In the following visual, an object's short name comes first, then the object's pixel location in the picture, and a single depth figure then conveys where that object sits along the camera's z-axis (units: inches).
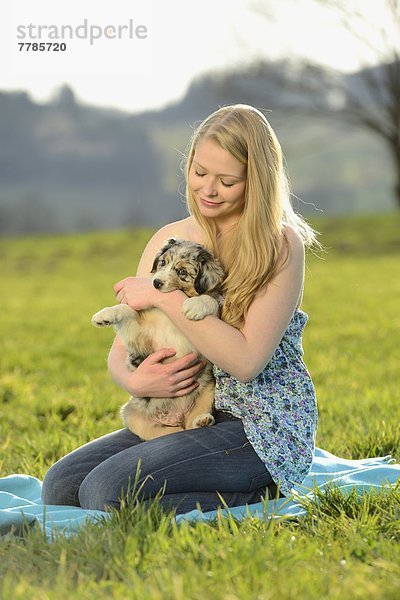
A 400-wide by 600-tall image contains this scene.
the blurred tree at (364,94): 1007.6
